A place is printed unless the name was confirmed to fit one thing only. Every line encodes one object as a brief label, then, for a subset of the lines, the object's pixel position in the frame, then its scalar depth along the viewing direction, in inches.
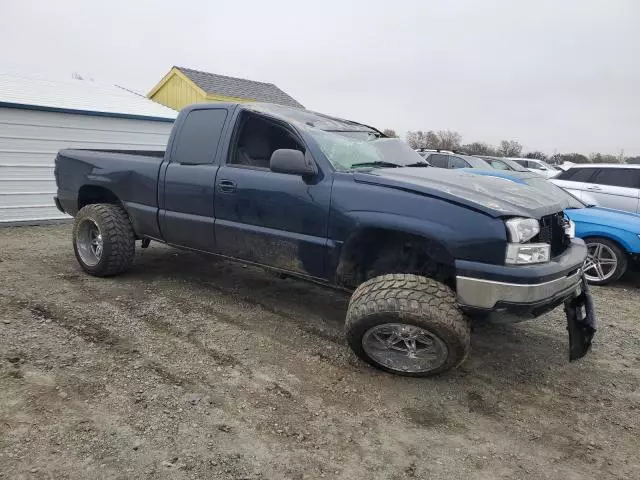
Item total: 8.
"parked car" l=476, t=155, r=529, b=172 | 614.9
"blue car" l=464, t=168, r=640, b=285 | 247.8
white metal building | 347.9
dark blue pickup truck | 124.0
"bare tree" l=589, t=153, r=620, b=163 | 1459.2
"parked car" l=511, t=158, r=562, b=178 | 969.5
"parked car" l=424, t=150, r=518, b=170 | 560.7
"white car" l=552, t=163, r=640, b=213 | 356.2
